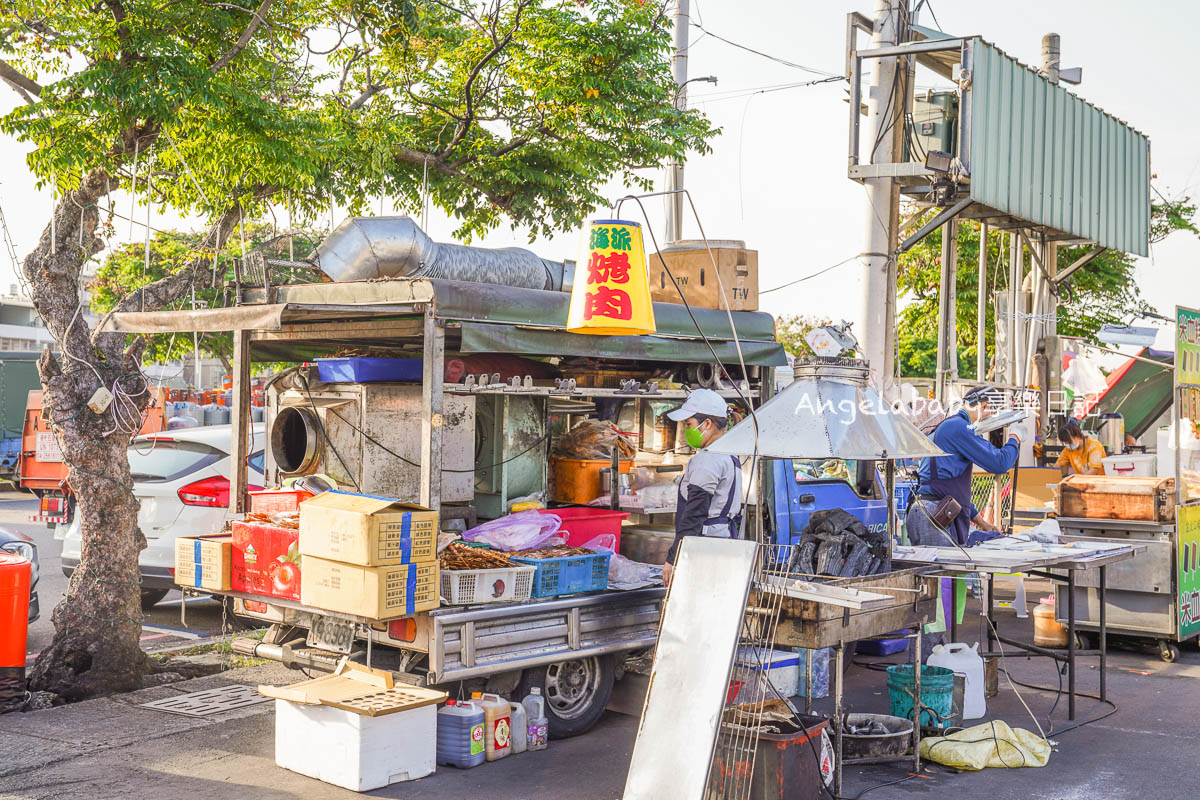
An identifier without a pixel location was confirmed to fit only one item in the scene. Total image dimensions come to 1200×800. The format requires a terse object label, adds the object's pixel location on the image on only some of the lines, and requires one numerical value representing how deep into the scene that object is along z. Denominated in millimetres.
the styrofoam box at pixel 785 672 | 7246
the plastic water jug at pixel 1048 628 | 9867
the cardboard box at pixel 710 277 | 8633
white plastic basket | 6133
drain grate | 7352
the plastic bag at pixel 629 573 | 7301
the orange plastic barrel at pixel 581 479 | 8438
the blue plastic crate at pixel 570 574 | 6551
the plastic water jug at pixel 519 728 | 6483
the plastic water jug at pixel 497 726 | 6332
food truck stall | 6367
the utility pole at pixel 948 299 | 17703
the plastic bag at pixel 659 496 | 8625
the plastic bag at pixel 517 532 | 6879
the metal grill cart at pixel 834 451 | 5668
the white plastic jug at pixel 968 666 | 7113
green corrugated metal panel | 14609
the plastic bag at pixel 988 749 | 6418
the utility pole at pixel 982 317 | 20625
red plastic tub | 7746
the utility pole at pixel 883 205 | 14039
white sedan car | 9586
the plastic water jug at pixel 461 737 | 6191
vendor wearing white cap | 6676
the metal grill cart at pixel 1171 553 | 9289
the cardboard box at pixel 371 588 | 5766
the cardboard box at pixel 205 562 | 6898
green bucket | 6797
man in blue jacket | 8727
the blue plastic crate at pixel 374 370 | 7480
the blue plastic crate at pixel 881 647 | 9227
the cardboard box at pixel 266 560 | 6566
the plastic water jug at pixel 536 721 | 6578
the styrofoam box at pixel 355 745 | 5770
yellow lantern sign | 6363
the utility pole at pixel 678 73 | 15070
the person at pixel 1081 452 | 12820
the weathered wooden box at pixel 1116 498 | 9375
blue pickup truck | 8414
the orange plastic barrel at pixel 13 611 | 6961
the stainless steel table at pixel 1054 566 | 6840
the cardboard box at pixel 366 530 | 5770
